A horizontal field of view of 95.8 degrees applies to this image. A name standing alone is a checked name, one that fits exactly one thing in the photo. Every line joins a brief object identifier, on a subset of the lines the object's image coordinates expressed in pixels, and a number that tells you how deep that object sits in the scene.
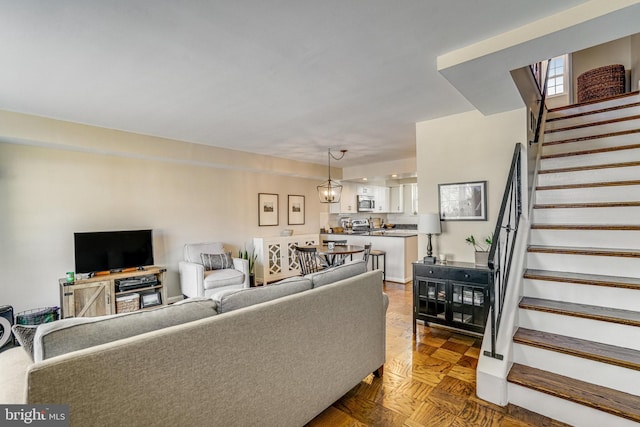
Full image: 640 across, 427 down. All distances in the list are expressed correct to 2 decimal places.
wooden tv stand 3.30
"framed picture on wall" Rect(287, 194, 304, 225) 6.37
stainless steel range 7.59
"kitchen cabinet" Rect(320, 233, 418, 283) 5.46
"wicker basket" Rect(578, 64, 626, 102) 4.20
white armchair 4.04
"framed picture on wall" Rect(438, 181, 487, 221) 3.18
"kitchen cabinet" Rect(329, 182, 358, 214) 7.09
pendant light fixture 5.16
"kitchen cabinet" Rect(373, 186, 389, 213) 7.94
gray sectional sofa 1.01
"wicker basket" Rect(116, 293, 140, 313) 3.65
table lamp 3.25
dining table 4.32
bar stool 5.69
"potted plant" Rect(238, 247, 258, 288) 5.41
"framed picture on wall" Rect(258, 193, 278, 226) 5.80
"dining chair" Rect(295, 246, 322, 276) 4.26
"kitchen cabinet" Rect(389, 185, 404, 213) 8.12
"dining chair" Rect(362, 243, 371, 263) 4.40
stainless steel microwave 7.48
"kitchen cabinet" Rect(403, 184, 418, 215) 7.95
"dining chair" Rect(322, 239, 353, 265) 5.17
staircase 1.77
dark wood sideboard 2.81
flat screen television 3.59
